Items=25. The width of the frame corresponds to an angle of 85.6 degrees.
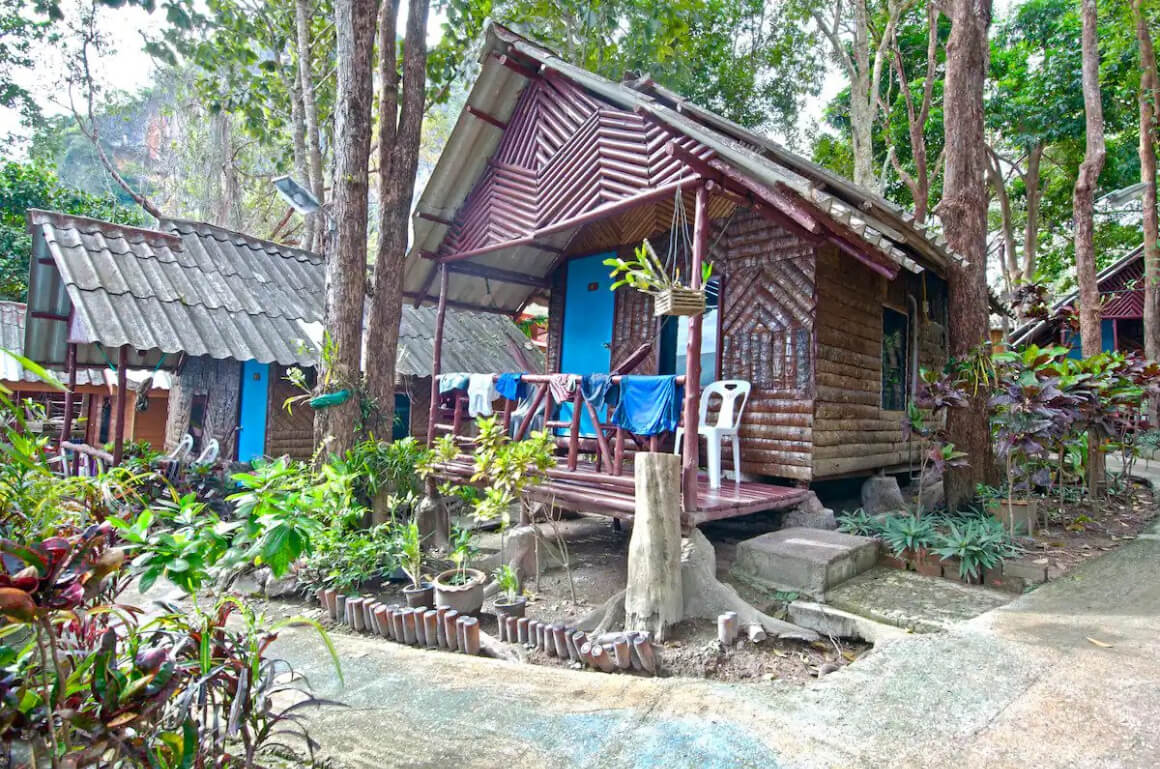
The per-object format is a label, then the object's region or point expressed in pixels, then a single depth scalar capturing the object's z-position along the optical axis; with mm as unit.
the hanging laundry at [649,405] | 5422
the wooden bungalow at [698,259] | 5539
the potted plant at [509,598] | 4828
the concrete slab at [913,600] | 4273
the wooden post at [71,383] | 8727
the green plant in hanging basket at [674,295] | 5062
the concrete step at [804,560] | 4859
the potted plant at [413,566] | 5227
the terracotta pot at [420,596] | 5207
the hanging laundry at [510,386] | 7277
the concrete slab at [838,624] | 4132
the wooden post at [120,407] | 7977
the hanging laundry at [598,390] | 5922
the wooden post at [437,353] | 8141
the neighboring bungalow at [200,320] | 8523
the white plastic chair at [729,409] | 6677
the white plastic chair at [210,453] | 9625
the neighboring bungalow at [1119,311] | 17531
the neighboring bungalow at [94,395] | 13984
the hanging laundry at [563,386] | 6211
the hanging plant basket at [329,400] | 6168
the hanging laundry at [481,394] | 7688
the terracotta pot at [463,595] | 4934
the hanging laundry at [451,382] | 8047
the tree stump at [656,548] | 4344
